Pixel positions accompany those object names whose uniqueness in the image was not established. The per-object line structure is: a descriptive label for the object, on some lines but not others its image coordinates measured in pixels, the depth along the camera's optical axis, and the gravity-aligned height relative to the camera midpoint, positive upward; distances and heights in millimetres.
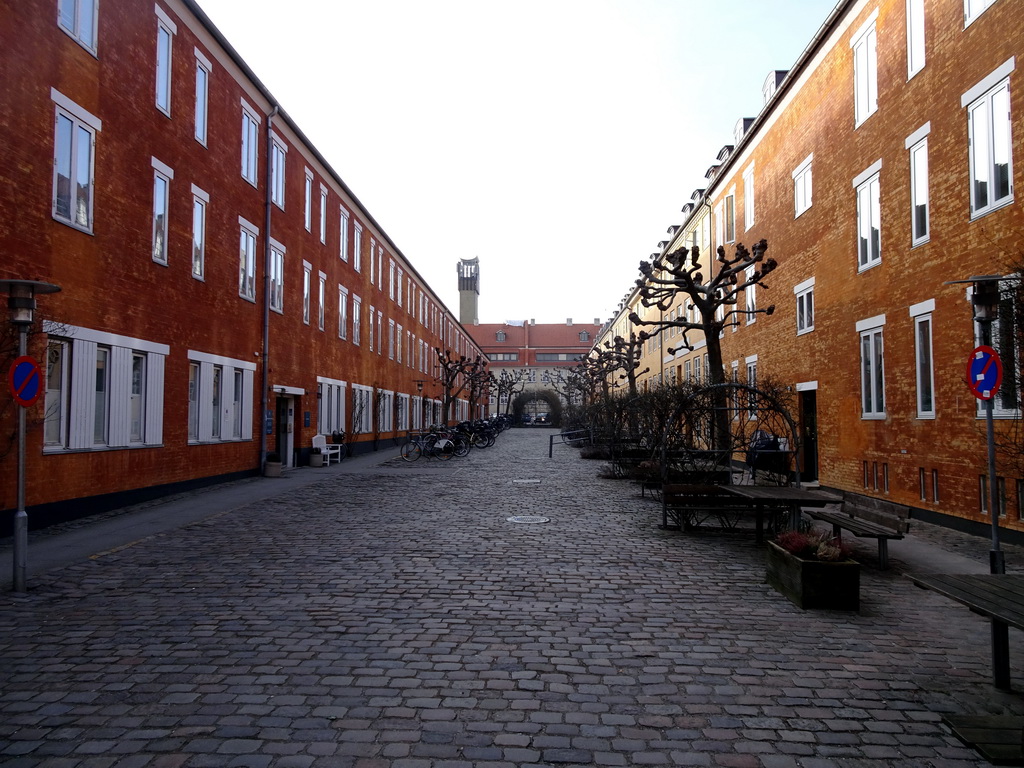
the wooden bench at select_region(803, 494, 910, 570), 8148 -1241
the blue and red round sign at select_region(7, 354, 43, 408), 7117 +301
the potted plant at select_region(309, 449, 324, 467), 24734 -1539
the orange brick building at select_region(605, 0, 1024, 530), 11031 +3400
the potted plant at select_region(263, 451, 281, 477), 20781 -1573
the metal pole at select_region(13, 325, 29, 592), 7152 -1190
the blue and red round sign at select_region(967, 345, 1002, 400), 7703 +444
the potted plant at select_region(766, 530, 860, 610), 6586 -1437
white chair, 25359 -1276
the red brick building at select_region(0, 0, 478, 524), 11344 +3263
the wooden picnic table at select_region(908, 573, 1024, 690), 4180 -1085
